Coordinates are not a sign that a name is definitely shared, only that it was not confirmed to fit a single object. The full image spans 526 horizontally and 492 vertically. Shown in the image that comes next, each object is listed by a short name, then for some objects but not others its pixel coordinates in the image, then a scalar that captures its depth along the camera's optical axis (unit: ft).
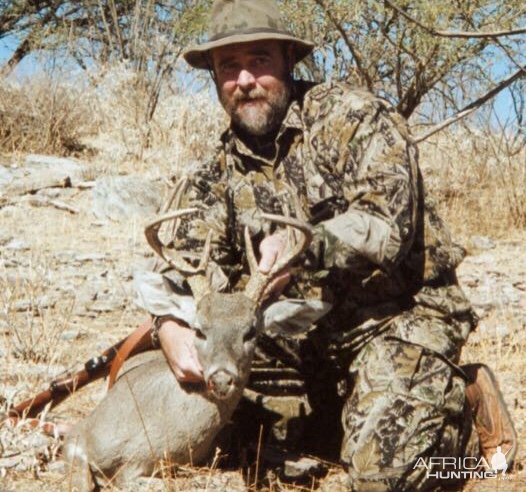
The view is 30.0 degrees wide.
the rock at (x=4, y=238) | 29.04
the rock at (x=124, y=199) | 33.30
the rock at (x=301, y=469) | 14.79
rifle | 15.79
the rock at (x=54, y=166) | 37.50
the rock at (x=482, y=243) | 30.50
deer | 12.72
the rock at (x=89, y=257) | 27.71
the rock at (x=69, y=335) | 20.39
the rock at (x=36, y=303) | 20.98
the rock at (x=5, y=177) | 35.04
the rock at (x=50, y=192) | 35.12
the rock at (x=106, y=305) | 23.03
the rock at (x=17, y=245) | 28.35
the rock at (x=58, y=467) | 14.03
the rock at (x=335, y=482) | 14.58
